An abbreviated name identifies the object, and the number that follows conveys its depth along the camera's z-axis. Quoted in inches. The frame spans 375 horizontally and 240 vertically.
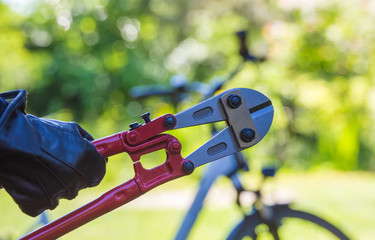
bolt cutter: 30.1
